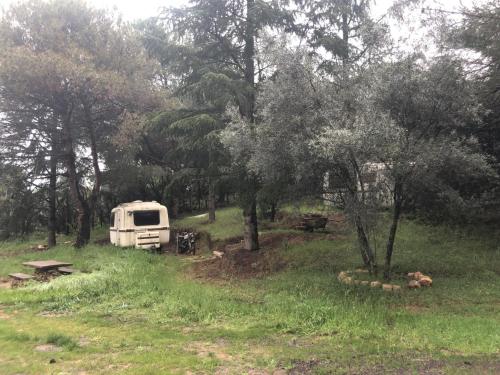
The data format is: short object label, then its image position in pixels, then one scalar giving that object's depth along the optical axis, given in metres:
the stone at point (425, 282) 8.45
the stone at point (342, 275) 9.34
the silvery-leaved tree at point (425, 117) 7.79
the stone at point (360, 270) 9.65
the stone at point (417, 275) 8.74
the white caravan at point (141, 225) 16.97
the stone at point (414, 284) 8.34
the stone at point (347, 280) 8.97
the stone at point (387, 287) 8.29
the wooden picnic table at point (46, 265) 12.50
